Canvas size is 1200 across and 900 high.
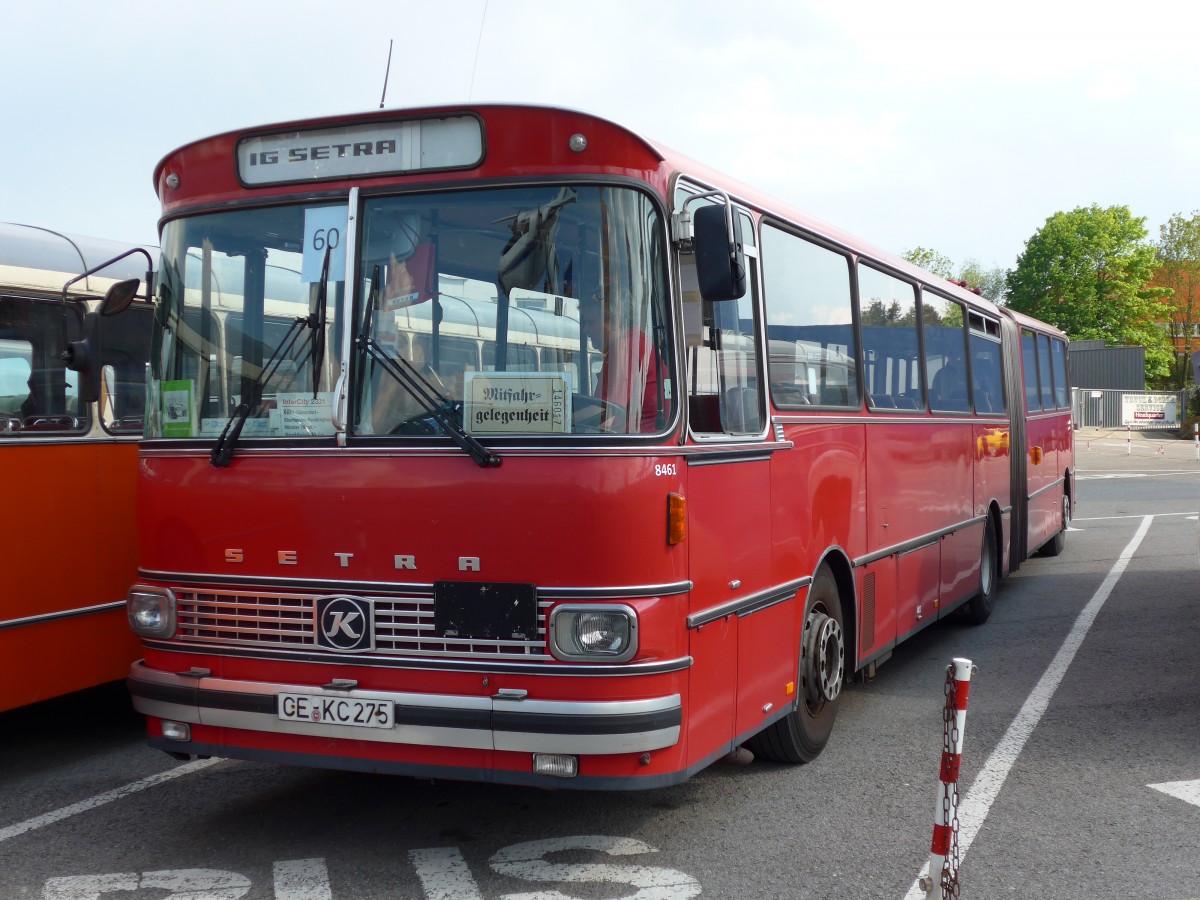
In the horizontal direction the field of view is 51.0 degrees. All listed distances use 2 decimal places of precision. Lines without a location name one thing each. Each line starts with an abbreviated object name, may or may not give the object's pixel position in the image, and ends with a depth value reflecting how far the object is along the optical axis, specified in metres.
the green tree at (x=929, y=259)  78.62
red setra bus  4.76
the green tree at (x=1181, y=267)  79.06
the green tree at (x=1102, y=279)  72.75
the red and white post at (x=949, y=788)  4.23
